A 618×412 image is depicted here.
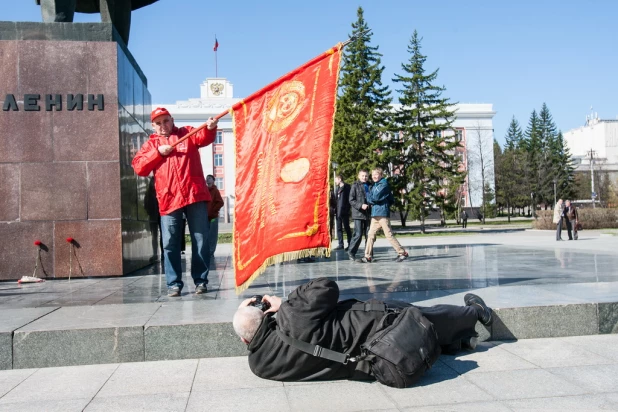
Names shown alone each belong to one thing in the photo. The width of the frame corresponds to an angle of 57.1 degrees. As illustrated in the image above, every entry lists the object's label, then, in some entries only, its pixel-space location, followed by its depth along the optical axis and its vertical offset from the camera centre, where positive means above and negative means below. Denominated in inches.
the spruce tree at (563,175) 2871.6 +152.2
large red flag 199.8 +16.5
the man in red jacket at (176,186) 242.8 +13.1
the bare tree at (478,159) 2660.2 +226.4
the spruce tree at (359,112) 1659.7 +292.2
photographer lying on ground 145.6 -33.8
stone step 176.6 -38.2
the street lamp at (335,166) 1606.8 +134.4
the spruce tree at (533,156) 2795.3 +262.2
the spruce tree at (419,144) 1658.5 +193.1
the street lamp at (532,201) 2755.9 +22.9
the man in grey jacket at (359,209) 442.0 +1.5
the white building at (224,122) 3056.1 +506.6
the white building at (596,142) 3935.3 +466.3
